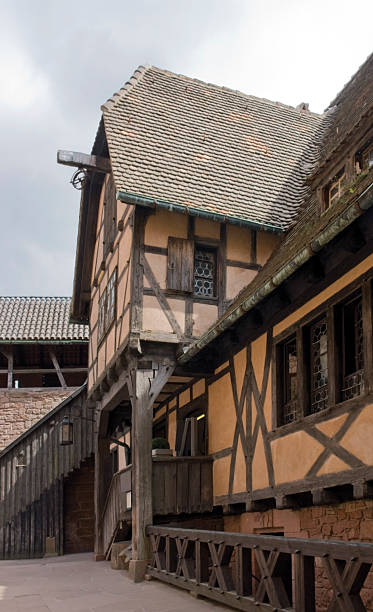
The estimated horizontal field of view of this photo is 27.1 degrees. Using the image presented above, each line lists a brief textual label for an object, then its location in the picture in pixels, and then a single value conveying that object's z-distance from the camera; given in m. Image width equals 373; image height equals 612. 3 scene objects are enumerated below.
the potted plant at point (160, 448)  13.20
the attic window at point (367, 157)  11.02
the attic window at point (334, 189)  11.51
